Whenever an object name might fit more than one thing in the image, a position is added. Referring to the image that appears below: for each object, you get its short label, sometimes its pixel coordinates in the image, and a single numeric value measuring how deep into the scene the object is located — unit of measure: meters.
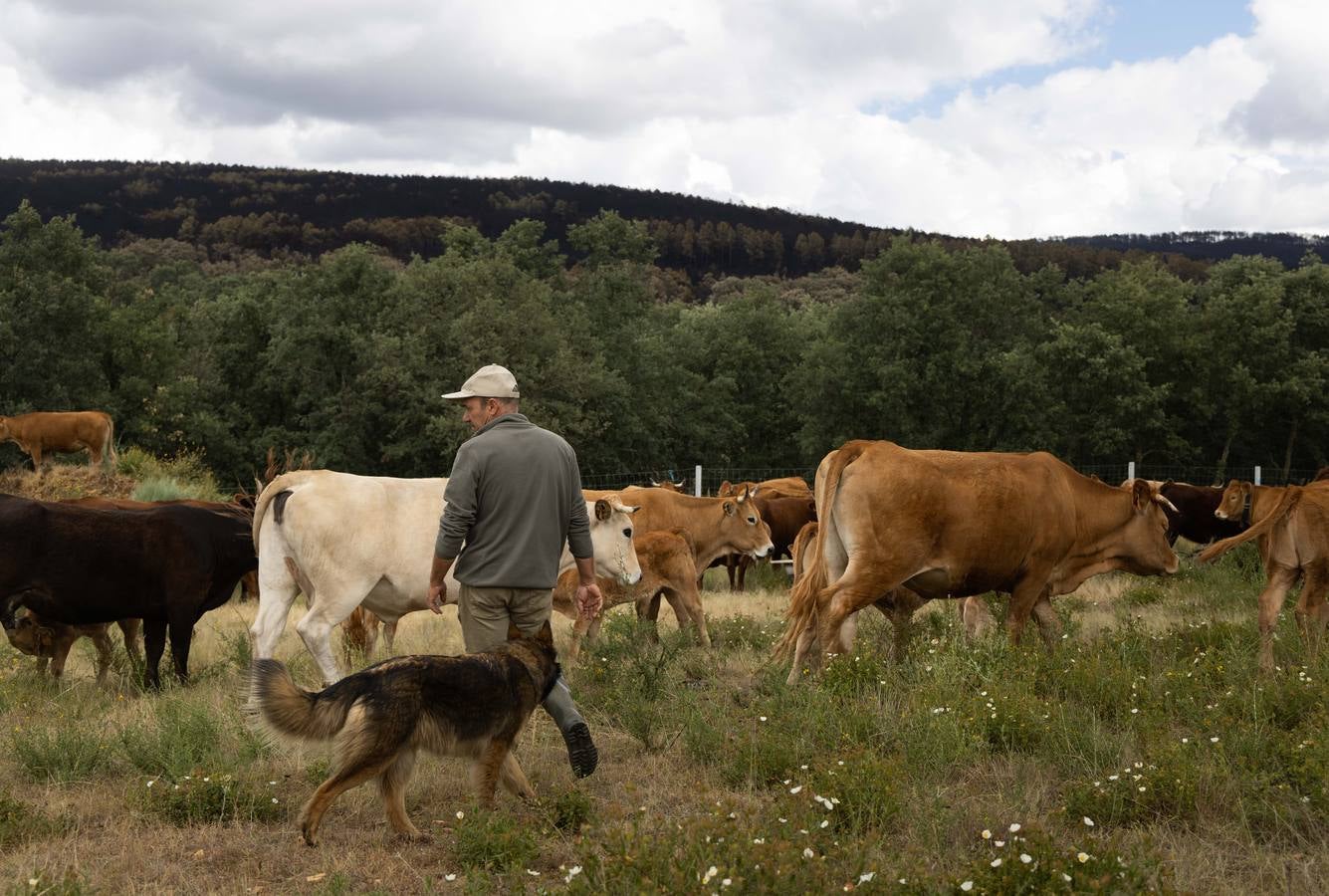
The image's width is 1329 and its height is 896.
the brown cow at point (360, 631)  9.89
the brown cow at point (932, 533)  8.48
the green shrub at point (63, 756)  6.33
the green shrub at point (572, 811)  5.43
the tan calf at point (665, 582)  10.77
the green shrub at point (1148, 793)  5.36
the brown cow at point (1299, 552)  8.80
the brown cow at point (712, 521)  13.53
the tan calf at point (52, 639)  9.02
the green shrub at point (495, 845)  4.92
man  6.04
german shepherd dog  5.11
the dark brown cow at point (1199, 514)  17.34
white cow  8.17
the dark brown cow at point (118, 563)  8.44
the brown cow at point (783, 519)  17.25
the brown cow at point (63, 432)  26.22
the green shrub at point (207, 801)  5.68
